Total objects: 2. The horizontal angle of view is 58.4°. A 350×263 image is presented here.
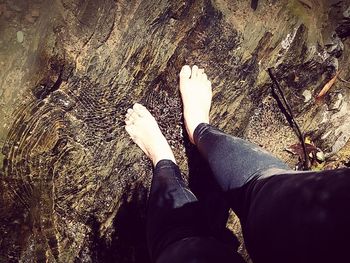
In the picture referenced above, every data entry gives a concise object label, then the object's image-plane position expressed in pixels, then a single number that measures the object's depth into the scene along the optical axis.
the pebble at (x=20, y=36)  1.47
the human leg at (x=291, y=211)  0.90
